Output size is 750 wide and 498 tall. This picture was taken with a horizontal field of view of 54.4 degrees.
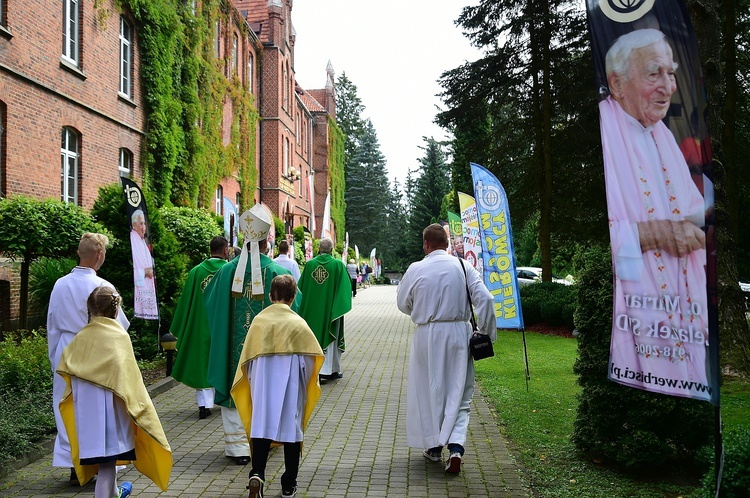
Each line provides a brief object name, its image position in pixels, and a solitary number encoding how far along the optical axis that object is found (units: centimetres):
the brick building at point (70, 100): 1395
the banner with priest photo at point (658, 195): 404
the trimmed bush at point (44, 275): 1248
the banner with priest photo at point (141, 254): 1087
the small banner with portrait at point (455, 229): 2223
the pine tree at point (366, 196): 8506
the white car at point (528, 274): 3931
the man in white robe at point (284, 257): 1257
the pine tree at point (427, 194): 7800
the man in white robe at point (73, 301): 567
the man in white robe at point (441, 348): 644
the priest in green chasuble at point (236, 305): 668
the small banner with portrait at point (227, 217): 1172
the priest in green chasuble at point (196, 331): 754
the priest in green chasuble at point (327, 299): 1118
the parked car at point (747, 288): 2765
